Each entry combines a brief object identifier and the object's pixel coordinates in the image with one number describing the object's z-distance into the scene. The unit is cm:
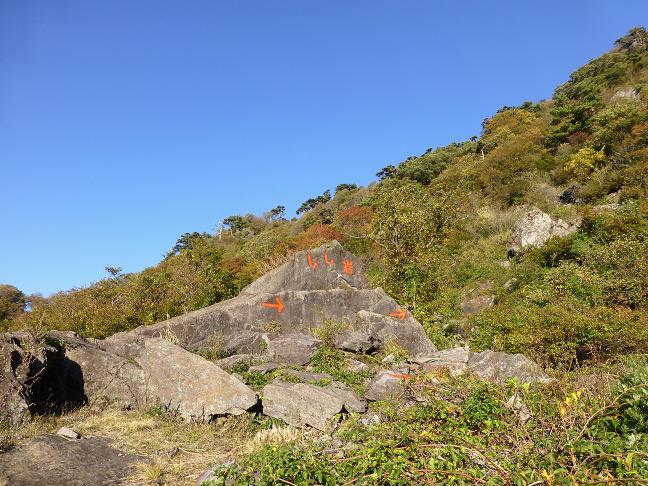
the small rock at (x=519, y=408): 437
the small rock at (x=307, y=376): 862
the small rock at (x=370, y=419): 546
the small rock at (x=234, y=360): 979
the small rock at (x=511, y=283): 1747
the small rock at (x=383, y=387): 748
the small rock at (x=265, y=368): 929
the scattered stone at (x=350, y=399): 693
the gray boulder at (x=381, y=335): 1112
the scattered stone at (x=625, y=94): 3225
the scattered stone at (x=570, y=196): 2294
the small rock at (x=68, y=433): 624
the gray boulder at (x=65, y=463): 496
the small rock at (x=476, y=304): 1733
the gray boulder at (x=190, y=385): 701
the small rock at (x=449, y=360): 841
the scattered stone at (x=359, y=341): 1103
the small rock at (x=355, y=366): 980
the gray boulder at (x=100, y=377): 793
